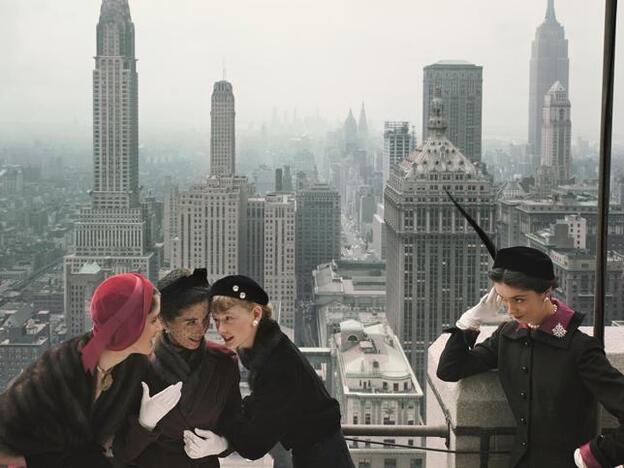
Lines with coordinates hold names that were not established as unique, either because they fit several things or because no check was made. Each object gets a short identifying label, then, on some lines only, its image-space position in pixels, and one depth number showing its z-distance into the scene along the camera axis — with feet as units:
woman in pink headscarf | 4.46
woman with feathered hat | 5.06
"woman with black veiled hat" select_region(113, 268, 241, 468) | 4.83
